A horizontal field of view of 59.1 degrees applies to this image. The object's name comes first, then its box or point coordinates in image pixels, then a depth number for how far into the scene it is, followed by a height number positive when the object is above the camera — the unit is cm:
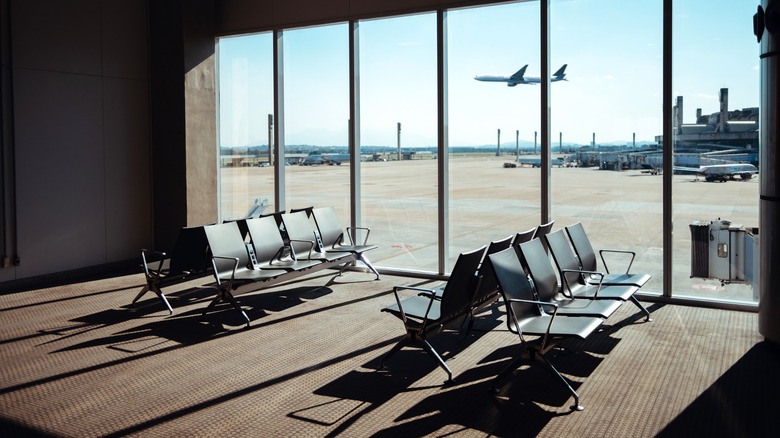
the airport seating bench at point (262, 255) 667 -79
